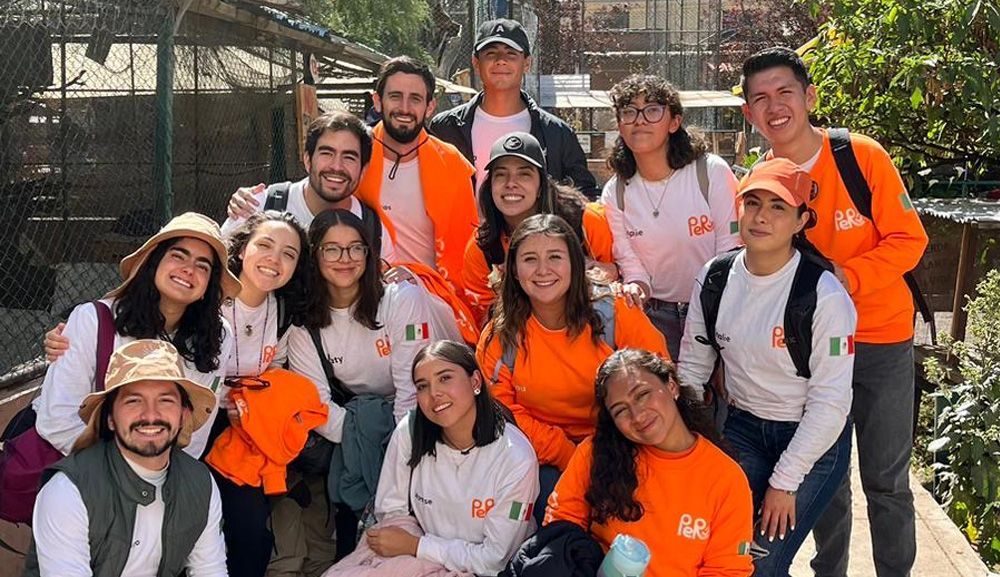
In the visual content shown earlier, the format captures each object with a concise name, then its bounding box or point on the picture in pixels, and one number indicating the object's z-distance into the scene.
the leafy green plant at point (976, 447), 5.78
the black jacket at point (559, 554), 3.50
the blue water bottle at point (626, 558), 3.38
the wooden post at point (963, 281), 8.47
